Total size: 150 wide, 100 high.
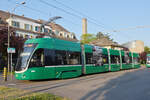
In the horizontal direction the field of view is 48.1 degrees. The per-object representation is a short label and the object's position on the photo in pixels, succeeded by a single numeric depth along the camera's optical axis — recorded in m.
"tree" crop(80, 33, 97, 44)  54.86
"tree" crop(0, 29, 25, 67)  24.25
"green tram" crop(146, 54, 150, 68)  34.09
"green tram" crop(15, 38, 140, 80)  11.96
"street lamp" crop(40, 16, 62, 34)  22.24
